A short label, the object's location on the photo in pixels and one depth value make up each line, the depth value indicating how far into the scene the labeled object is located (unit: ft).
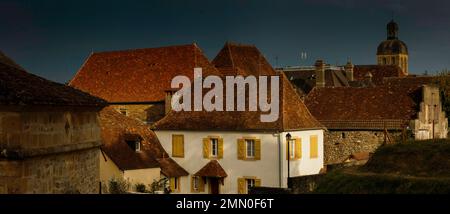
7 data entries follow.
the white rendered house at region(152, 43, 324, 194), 120.26
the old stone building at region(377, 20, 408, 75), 478.59
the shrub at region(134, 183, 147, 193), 106.52
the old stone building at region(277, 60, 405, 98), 238.85
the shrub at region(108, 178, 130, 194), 98.94
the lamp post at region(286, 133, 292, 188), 109.81
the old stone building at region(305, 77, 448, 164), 136.98
